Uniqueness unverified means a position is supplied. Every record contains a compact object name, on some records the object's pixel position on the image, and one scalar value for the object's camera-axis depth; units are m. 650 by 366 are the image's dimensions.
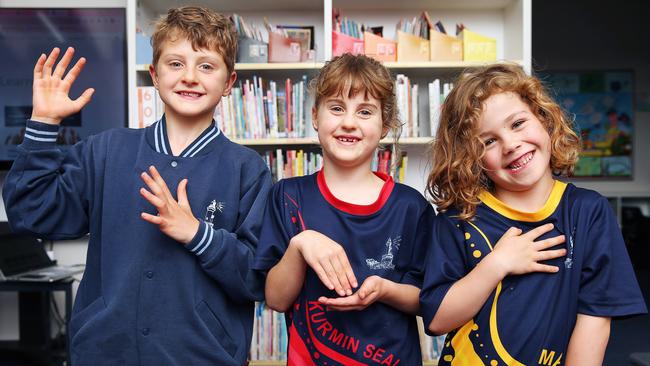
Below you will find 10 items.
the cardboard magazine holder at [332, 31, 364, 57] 2.63
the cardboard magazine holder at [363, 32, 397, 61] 2.68
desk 2.99
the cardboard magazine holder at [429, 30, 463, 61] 2.69
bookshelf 2.64
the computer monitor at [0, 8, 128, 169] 2.94
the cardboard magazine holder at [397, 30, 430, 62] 2.69
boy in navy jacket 1.11
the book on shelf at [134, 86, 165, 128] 2.63
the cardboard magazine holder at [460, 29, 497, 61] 2.70
